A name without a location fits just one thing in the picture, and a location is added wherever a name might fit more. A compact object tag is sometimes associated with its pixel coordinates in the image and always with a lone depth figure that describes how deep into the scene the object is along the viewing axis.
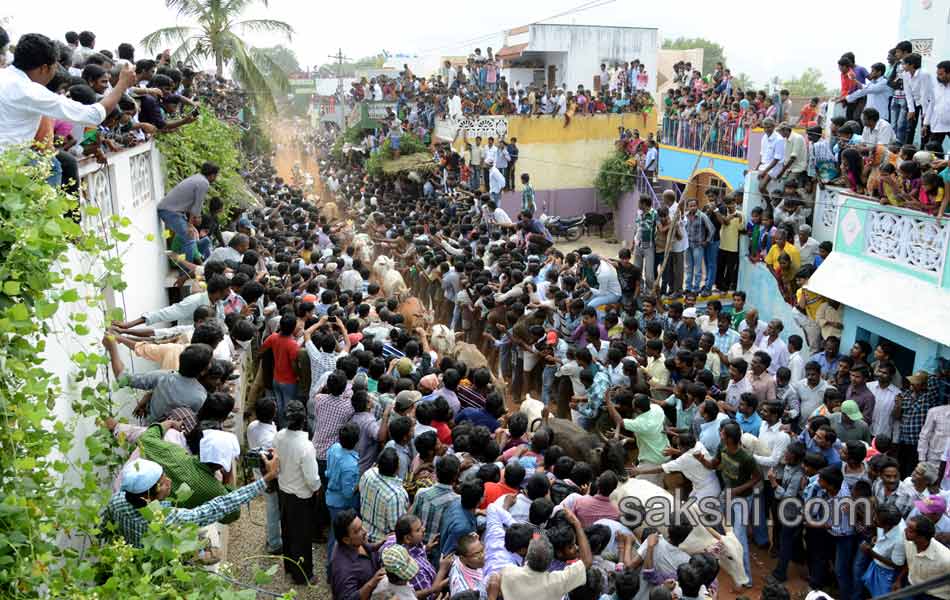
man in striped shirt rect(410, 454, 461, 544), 5.36
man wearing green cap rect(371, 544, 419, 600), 4.59
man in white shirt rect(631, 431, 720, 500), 6.57
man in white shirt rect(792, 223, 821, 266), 10.98
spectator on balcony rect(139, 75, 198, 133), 8.76
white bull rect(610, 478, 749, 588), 5.57
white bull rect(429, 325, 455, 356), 9.38
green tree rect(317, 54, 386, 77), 87.28
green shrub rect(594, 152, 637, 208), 24.42
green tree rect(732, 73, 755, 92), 63.61
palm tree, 21.56
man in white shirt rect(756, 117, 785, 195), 12.07
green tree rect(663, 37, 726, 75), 70.20
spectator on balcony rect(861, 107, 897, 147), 10.94
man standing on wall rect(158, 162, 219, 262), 8.98
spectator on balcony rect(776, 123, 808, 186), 12.00
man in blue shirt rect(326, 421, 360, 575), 5.93
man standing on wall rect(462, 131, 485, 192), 22.28
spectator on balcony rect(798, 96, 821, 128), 15.26
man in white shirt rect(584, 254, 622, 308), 10.85
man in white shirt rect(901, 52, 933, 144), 10.49
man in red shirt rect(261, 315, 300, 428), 7.87
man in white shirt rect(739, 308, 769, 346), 9.08
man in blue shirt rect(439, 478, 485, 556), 5.20
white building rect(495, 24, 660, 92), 29.70
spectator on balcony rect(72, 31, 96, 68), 8.85
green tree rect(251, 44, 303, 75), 89.12
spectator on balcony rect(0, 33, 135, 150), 4.33
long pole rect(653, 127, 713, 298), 12.20
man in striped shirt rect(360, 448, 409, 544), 5.43
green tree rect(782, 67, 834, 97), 71.12
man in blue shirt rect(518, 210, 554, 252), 13.40
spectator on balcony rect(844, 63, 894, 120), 11.35
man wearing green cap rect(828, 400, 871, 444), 7.07
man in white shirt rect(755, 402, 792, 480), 6.84
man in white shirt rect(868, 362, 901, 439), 7.88
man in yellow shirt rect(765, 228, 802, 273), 10.93
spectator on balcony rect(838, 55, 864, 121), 11.92
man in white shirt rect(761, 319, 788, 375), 8.73
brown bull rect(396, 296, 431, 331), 9.90
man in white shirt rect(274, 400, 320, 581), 5.93
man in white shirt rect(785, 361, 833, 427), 7.87
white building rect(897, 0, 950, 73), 12.41
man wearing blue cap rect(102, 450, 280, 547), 4.11
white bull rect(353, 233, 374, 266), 14.15
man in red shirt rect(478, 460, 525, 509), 5.55
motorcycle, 24.42
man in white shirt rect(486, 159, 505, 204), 20.97
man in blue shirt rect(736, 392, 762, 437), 7.21
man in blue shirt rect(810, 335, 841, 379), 8.66
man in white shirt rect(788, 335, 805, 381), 8.55
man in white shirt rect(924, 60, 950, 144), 9.91
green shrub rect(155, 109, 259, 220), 10.36
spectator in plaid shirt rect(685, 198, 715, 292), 12.59
